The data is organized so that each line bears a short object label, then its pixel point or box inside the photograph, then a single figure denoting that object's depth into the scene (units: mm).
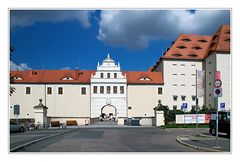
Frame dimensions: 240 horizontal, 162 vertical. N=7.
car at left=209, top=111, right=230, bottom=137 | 10276
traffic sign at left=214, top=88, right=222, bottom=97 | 7021
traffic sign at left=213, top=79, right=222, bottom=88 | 6995
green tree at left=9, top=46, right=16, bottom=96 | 6476
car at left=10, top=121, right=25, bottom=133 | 13385
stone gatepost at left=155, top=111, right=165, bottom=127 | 20397
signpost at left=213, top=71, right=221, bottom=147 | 7001
